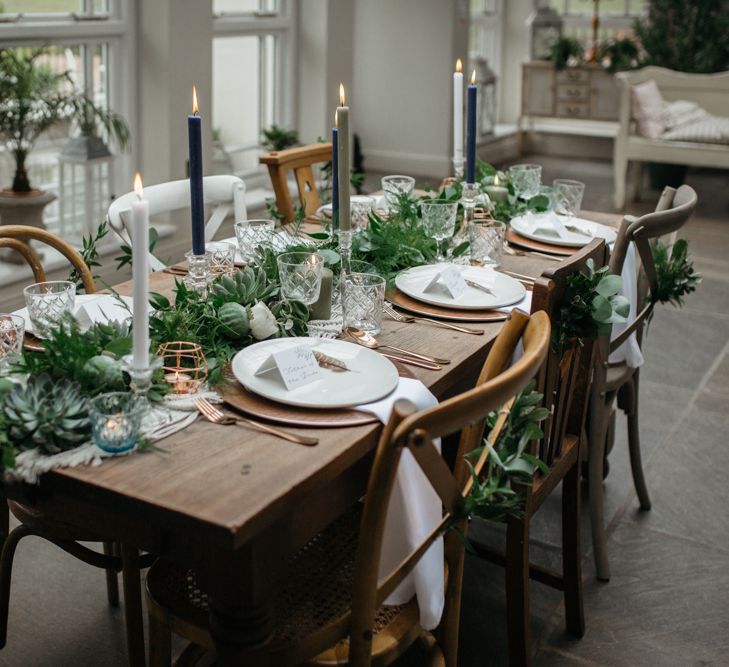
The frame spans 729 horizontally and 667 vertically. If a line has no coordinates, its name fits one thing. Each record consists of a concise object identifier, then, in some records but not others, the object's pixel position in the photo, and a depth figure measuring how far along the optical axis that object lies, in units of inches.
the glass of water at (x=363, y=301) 74.5
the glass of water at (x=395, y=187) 108.3
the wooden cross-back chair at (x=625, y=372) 87.6
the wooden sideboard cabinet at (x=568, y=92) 315.6
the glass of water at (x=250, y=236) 85.7
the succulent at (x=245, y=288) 73.3
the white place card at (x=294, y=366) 63.1
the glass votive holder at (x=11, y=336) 64.0
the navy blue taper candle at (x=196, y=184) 63.1
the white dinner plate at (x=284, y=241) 84.7
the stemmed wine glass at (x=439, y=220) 92.8
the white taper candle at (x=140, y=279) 51.6
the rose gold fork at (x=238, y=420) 57.3
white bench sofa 259.9
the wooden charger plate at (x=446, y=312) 81.4
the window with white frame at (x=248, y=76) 205.9
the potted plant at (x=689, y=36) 298.8
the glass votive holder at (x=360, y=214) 106.1
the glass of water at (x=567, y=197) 113.9
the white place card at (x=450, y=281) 84.5
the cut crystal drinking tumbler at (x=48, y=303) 67.7
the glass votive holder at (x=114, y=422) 53.9
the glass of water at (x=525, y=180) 115.6
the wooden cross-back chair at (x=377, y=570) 50.2
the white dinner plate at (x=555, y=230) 105.7
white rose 70.5
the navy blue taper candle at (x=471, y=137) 94.9
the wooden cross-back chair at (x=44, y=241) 86.3
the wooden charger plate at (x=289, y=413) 59.6
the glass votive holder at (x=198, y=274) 70.6
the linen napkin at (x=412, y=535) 60.7
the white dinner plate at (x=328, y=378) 61.8
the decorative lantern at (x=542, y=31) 328.5
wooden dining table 49.7
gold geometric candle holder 62.8
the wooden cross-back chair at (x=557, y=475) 73.0
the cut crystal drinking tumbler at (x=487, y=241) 95.0
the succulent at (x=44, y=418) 53.6
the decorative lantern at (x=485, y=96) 303.4
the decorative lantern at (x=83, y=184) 163.5
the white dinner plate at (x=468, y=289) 83.3
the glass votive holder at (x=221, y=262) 80.0
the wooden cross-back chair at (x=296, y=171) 119.0
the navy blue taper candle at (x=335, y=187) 84.1
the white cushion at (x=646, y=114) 267.3
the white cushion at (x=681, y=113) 270.7
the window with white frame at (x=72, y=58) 154.8
